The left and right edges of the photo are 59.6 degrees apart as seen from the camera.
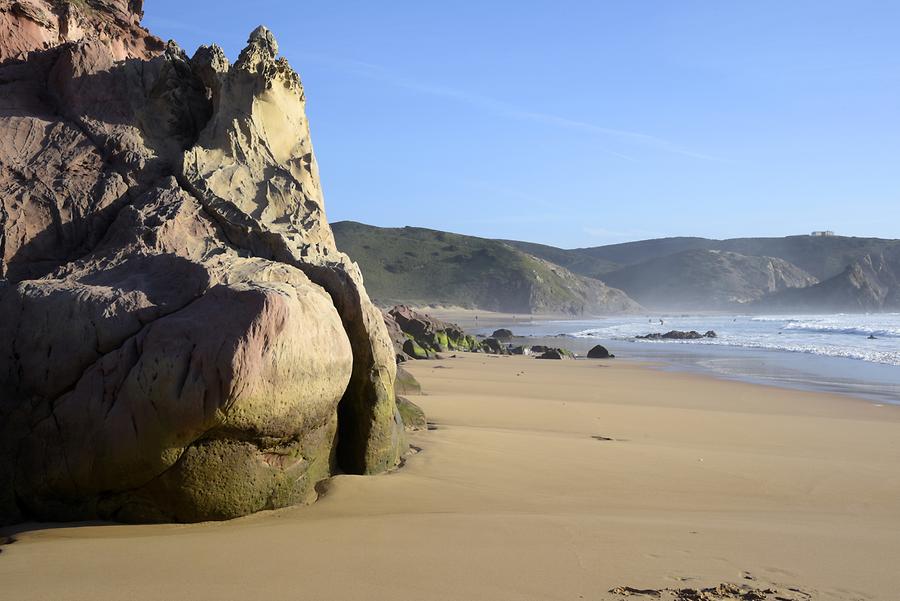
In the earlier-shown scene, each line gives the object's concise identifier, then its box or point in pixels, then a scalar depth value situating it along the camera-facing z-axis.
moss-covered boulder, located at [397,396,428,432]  7.80
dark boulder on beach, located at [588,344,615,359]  24.14
